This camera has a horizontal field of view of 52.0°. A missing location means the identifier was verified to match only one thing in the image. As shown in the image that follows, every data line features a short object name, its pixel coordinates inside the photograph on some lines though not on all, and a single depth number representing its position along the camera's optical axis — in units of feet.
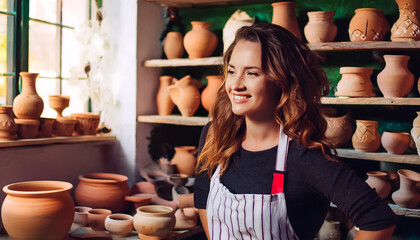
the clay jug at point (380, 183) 8.66
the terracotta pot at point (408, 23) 8.30
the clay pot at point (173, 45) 11.22
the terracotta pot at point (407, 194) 8.34
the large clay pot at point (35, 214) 7.29
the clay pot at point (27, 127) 8.86
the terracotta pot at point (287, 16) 9.49
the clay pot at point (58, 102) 9.80
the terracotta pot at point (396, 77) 8.55
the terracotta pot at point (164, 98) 11.25
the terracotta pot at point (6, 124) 8.47
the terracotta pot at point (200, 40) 10.64
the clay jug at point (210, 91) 10.55
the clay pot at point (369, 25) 8.70
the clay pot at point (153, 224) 8.05
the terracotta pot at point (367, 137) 8.75
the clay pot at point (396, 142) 8.52
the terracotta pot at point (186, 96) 10.66
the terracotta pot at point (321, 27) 9.04
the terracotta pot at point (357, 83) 8.79
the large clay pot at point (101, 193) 9.18
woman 5.04
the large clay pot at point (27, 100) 8.95
